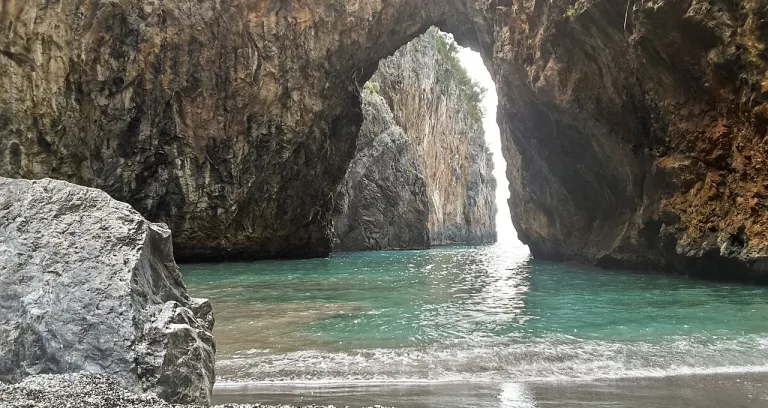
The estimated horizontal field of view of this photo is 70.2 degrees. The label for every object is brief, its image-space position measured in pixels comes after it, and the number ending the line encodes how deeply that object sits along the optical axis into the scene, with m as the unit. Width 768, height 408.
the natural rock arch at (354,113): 12.12
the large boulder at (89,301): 3.30
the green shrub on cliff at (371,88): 37.16
